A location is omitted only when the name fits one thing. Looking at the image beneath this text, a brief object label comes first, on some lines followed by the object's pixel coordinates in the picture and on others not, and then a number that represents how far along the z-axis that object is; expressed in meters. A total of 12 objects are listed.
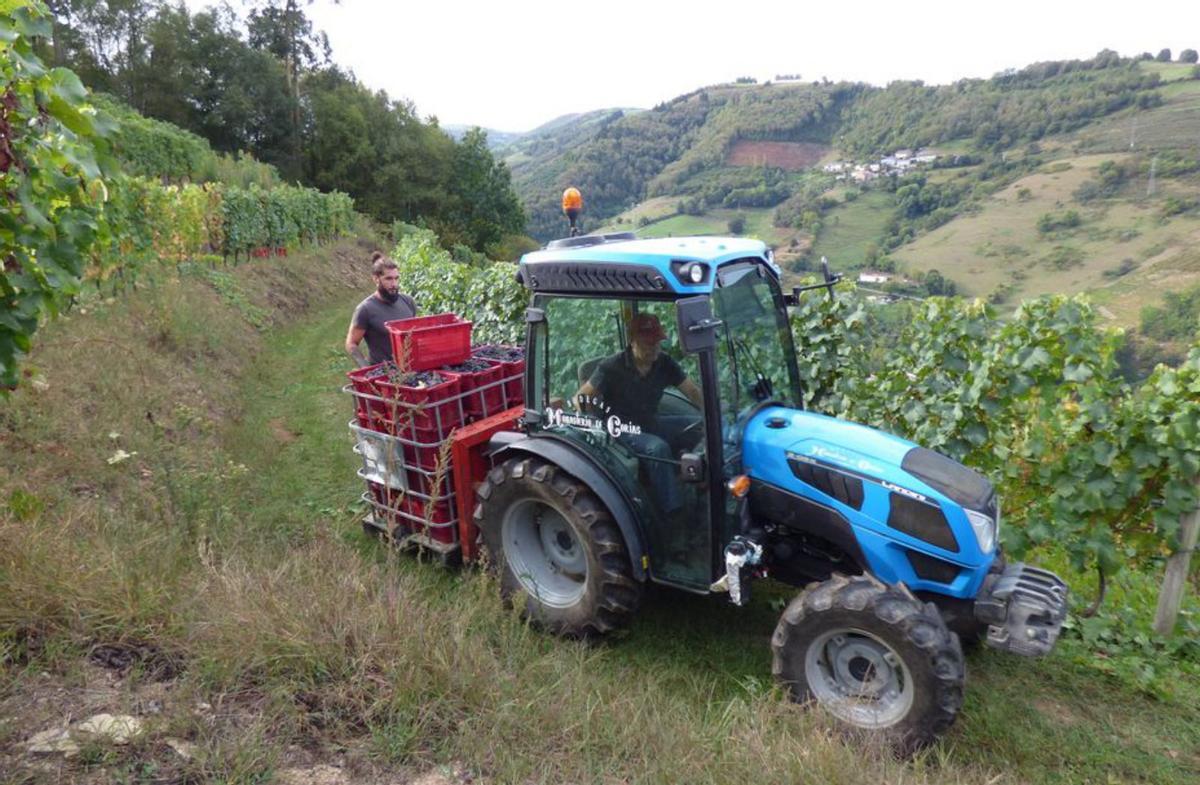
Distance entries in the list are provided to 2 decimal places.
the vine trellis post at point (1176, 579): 4.05
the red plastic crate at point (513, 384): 4.95
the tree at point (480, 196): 44.62
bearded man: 6.04
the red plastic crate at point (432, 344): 4.56
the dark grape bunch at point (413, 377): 4.37
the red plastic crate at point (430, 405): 4.36
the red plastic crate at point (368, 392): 4.63
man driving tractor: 3.53
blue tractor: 3.12
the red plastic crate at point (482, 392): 4.65
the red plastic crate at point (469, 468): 4.34
